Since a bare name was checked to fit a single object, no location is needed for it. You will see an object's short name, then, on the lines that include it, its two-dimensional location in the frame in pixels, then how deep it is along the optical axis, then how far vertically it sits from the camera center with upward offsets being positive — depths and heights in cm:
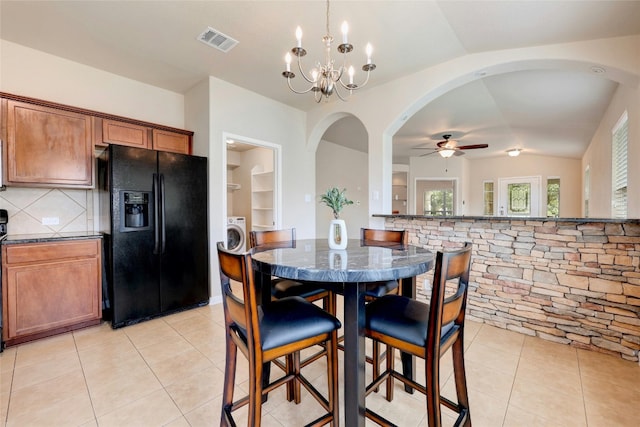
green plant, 169 +6
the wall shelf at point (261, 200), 525 +19
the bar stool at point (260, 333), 113 -54
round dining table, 113 -27
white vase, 170 -16
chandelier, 164 +93
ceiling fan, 523 +116
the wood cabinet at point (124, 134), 296 +83
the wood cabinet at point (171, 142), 331 +83
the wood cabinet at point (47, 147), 245 +59
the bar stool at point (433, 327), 112 -52
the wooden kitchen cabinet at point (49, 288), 227 -67
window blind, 281 +42
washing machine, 477 -42
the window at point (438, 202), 802 +20
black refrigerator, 267 -23
